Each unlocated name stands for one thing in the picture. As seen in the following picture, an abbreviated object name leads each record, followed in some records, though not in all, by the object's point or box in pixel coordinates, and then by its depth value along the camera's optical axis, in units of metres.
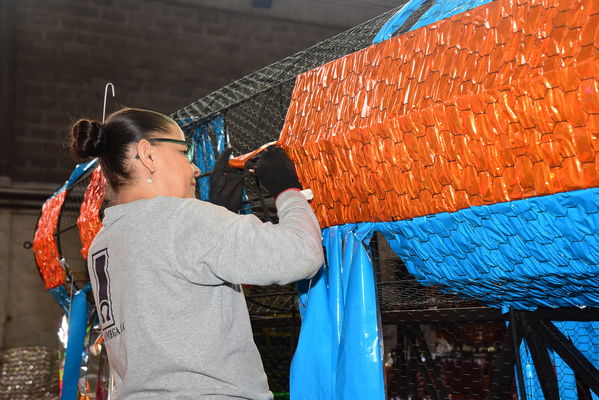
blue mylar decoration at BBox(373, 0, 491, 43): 1.50
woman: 1.25
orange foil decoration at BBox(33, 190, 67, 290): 3.99
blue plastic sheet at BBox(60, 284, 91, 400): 3.34
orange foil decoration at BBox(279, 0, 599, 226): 1.20
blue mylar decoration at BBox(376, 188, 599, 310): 1.28
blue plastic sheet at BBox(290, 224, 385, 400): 1.56
